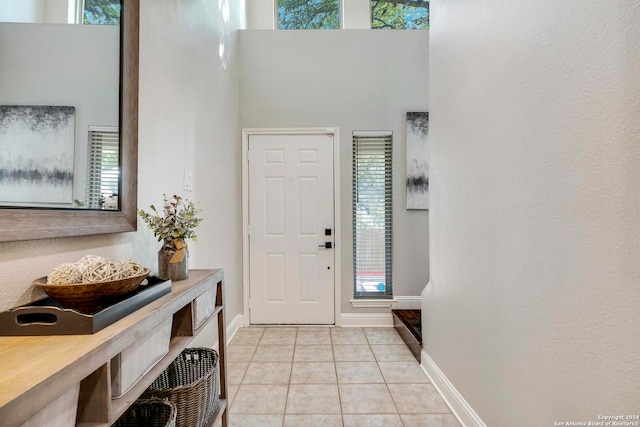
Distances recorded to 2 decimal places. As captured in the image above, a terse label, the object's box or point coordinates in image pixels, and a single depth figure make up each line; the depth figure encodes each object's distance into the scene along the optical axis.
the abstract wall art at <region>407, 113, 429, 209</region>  3.09
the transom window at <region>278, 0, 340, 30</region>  3.60
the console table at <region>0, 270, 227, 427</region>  0.49
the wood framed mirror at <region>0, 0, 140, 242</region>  1.02
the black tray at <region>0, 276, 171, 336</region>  0.70
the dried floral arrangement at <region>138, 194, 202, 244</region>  1.29
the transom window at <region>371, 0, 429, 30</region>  3.51
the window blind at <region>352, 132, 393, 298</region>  3.16
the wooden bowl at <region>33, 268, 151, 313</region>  0.78
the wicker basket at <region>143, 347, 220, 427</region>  1.19
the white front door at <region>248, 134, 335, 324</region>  3.11
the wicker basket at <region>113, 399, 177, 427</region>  1.10
